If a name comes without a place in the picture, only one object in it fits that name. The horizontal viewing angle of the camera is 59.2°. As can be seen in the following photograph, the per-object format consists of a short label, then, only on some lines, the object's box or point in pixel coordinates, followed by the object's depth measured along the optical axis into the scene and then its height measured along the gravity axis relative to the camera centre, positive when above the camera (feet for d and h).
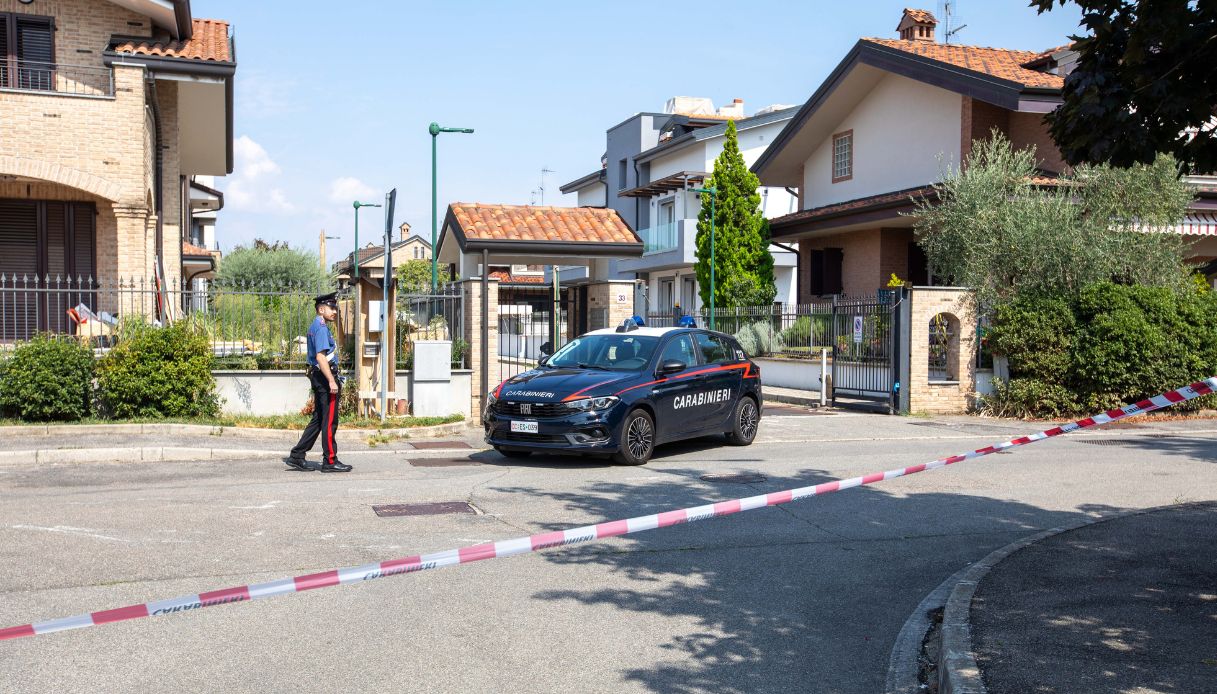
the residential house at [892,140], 78.84 +15.68
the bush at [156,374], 47.21 -1.98
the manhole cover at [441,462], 40.45 -5.15
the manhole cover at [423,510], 29.40 -5.07
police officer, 37.24 -2.31
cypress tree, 117.39 +9.83
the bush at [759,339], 81.41 -0.87
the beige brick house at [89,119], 58.23 +11.60
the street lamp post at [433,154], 71.56 +11.85
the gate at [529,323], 65.57 +0.35
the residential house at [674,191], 141.38 +19.68
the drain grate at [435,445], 45.73 -5.03
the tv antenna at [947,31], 121.80 +33.78
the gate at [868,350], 63.98 -1.41
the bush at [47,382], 45.32 -2.21
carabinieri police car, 38.55 -2.60
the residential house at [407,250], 334.85 +25.59
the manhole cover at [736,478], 35.78 -5.11
